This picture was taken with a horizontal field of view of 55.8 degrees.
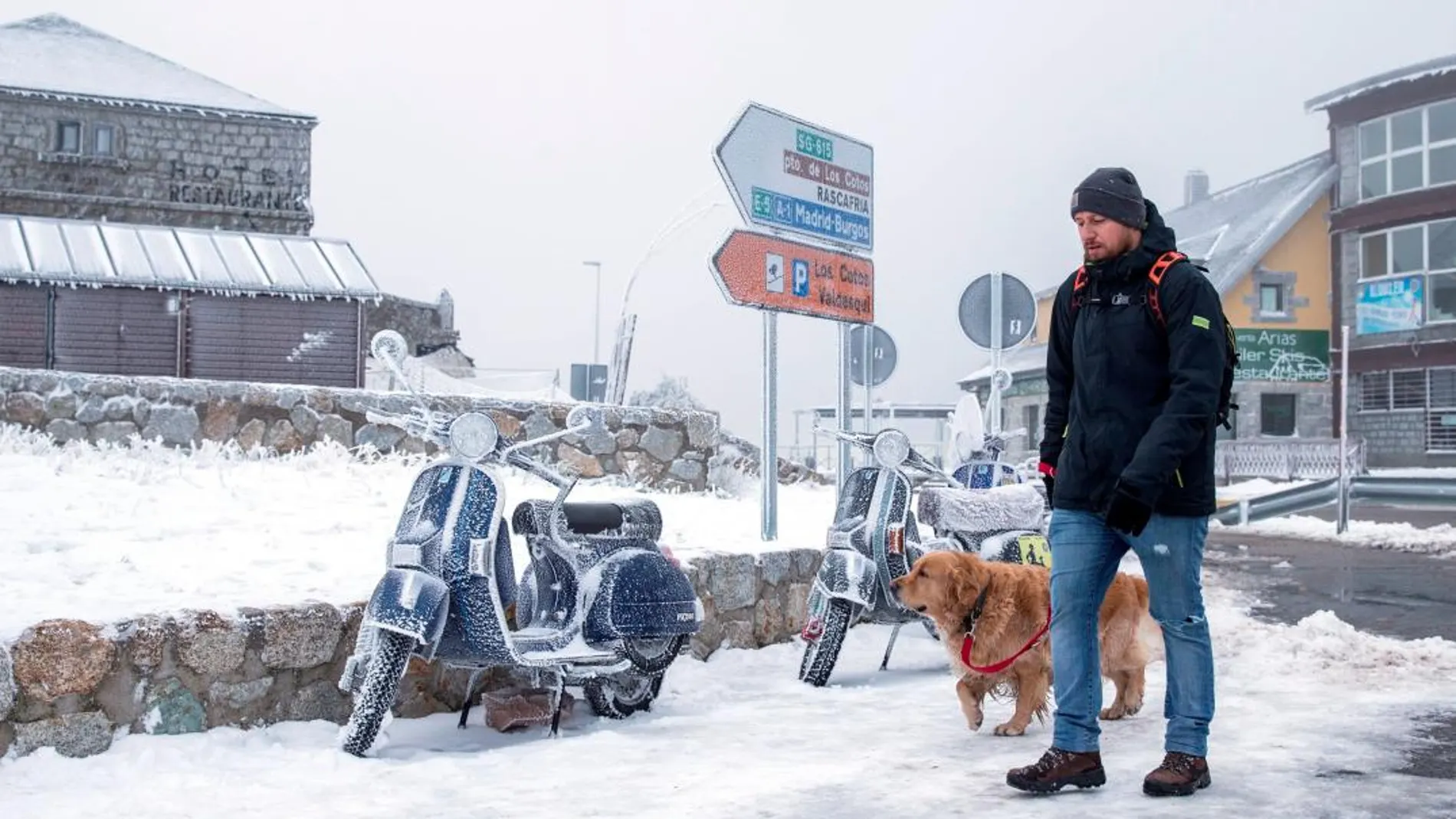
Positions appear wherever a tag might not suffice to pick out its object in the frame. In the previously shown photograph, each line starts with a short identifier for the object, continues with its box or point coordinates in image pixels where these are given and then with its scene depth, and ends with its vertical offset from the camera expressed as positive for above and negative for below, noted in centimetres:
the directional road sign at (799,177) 908 +178
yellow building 3366 +330
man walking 426 -8
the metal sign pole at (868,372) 1491 +70
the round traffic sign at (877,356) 1647 +98
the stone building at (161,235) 2089 +316
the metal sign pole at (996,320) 1198 +102
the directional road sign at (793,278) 884 +106
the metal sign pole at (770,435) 873 -2
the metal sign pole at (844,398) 1009 +26
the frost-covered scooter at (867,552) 696 -62
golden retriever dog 562 -79
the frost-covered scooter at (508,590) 507 -65
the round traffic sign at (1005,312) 1214 +109
